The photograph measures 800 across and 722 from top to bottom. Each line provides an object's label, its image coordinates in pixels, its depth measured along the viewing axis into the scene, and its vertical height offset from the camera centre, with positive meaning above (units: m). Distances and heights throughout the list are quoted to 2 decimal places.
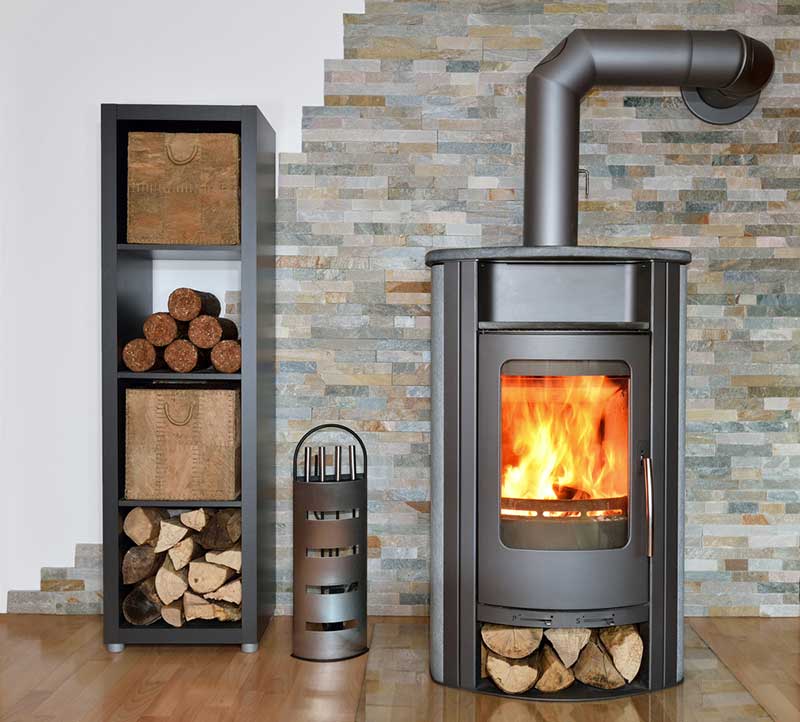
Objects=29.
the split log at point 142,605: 2.66 -0.79
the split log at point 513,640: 2.33 -0.78
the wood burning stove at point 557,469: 2.32 -0.33
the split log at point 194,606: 2.66 -0.79
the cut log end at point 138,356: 2.62 -0.02
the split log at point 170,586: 2.66 -0.73
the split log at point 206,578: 2.65 -0.70
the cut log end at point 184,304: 2.68 +0.14
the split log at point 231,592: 2.65 -0.75
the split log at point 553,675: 2.33 -0.88
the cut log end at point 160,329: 2.65 +0.06
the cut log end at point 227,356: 2.64 -0.02
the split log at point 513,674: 2.31 -0.87
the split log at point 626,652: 2.34 -0.82
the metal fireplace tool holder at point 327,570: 2.58 -0.66
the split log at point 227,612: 2.68 -0.81
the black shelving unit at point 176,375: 2.59 -0.02
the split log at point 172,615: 2.66 -0.82
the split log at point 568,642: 2.33 -0.79
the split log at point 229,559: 2.66 -0.64
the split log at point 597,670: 2.34 -0.87
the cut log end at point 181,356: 2.64 -0.02
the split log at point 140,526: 2.68 -0.55
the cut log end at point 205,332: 2.66 +0.06
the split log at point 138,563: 2.67 -0.66
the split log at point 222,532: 2.70 -0.57
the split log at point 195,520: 2.69 -0.53
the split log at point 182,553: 2.68 -0.63
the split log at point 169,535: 2.67 -0.57
